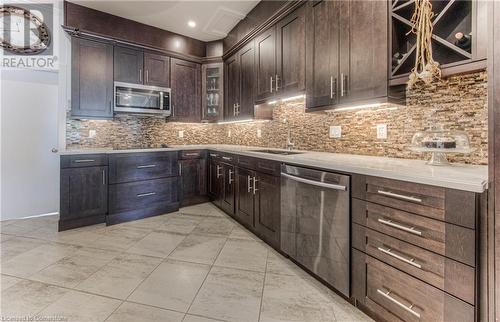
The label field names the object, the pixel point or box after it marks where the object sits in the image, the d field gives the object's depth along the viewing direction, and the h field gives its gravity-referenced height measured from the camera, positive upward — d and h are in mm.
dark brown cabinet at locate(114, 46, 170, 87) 3586 +1389
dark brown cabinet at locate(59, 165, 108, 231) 2965 -499
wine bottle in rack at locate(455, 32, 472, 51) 1384 +675
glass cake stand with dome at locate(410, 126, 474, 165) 1409 +84
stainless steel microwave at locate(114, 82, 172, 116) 3535 +885
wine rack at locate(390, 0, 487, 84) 1312 +776
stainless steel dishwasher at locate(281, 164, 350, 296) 1626 -491
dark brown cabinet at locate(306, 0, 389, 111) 1770 +856
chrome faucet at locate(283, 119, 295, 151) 3073 +219
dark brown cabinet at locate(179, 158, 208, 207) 3924 -390
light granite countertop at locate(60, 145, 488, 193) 1085 -66
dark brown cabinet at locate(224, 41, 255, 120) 3430 +1124
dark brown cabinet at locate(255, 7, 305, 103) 2500 +1134
